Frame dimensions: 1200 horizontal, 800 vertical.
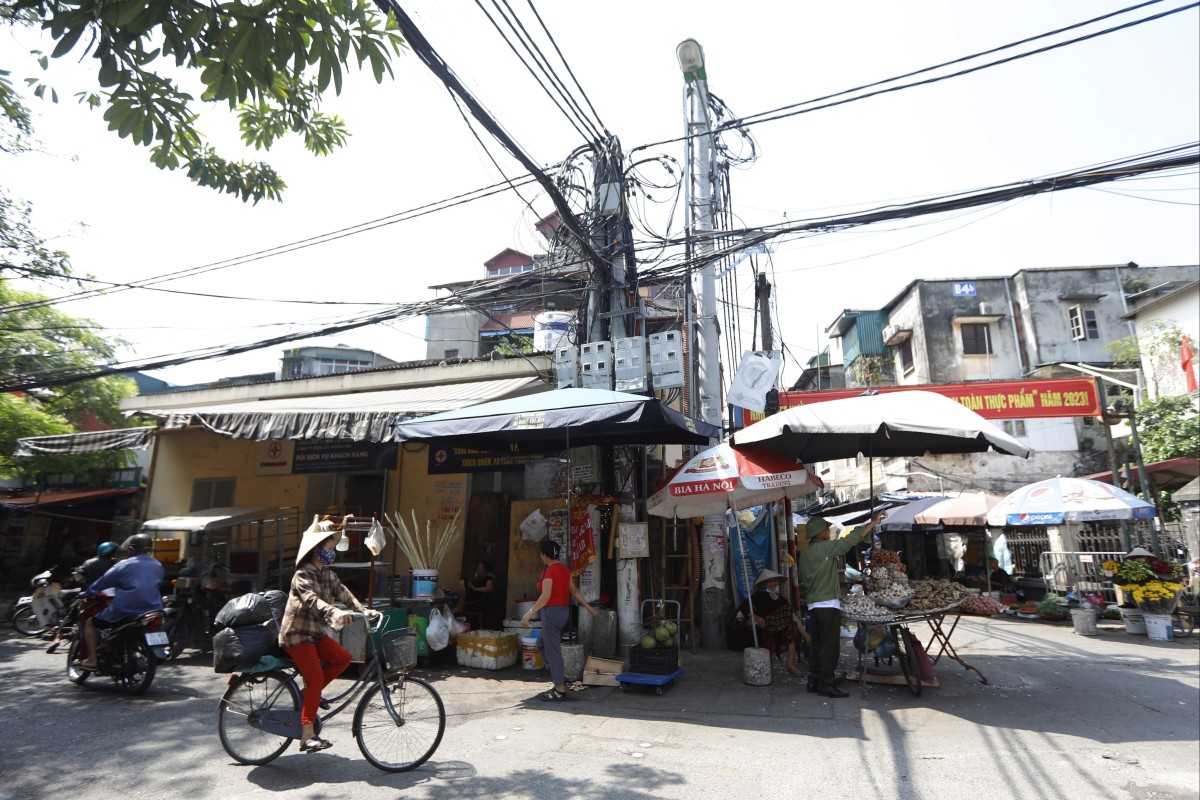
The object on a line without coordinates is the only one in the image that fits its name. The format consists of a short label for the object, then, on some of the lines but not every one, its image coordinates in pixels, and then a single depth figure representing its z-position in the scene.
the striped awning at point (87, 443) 11.55
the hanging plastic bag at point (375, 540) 7.36
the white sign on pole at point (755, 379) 9.15
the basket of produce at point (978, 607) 6.62
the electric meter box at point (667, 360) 8.71
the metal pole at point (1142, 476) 11.91
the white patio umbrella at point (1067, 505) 10.54
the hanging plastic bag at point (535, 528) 9.38
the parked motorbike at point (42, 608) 10.20
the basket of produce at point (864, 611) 6.47
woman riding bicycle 4.57
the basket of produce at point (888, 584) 6.57
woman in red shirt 6.52
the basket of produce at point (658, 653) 6.83
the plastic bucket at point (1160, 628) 10.16
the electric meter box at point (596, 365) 9.01
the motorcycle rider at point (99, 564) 8.50
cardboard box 7.07
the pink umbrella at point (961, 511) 14.01
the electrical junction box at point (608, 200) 9.34
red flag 15.56
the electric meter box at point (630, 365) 8.73
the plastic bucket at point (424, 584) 8.36
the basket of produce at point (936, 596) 6.52
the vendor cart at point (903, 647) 6.43
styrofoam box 7.93
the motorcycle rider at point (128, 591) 6.83
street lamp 10.59
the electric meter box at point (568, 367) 9.34
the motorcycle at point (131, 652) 6.77
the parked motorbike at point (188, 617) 8.56
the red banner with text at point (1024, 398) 12.16
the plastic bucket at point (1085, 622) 11.03
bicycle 4.54
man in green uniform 6.49
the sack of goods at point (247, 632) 4.54
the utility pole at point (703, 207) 9.59
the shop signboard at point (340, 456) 11.08
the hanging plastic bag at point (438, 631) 7.95
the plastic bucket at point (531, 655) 7.83
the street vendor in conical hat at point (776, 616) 7.65
